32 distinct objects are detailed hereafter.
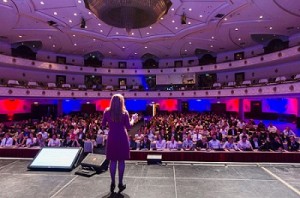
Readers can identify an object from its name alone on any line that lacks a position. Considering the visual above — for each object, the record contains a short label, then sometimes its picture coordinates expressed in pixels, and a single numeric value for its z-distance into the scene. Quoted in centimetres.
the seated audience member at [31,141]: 998
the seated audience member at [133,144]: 1012
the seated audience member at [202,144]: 977
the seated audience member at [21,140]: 1010
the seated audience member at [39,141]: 1004
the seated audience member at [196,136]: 1141
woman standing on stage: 306
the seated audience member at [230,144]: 939
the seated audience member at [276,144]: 945
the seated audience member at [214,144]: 968
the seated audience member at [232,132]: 1326
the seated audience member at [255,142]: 1024
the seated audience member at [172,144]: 1020
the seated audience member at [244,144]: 941
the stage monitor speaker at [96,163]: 376
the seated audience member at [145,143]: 1049
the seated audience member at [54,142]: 1019
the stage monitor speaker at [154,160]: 437
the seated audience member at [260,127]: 1390
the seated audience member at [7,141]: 982
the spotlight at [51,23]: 1528
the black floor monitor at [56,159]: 388
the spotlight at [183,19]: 1371
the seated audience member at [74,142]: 1085
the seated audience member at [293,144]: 988
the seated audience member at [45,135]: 1128
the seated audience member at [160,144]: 1055
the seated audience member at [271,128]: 1376
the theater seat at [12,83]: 1873
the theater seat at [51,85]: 2275
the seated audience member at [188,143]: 989
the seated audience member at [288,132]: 1243
